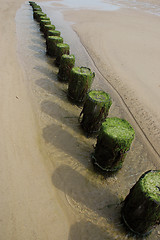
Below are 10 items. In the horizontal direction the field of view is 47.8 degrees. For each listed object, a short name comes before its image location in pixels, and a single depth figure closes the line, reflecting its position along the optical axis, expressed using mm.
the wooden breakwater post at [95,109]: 4109
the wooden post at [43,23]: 10592
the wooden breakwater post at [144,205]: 2505
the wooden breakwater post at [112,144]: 3254
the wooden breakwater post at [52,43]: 7816
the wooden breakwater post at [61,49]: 6988
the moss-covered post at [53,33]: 8500
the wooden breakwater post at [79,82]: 5040
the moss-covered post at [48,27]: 9412
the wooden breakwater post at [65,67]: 6133
